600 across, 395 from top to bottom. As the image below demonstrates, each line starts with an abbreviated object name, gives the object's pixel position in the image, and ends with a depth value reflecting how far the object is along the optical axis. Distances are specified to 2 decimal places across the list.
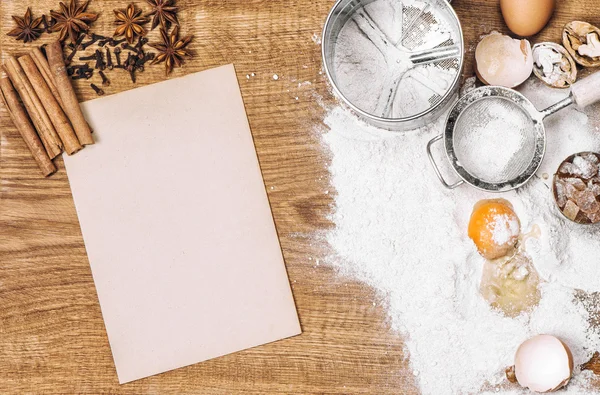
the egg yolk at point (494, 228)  1.20
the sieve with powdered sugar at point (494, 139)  1.18
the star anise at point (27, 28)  1.29
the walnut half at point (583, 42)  1.23
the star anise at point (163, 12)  1.28
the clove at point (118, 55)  1.29
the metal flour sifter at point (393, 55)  1.25
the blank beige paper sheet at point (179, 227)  1.26
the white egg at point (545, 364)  1.16
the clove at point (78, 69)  1.29
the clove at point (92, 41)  1.30
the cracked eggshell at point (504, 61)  1.23
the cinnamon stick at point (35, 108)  1.27
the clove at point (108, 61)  1.29
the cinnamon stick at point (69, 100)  1.26
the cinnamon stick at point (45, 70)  1.28
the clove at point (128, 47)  1.29
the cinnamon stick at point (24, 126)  1.27
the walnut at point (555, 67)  1.24
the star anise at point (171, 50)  1.27
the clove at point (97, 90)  1.28
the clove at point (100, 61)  1.29
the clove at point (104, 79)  1.29
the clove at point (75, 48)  1.29
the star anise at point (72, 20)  1.28
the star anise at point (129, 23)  1.28
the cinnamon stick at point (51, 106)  1.26
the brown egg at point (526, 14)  1.20
